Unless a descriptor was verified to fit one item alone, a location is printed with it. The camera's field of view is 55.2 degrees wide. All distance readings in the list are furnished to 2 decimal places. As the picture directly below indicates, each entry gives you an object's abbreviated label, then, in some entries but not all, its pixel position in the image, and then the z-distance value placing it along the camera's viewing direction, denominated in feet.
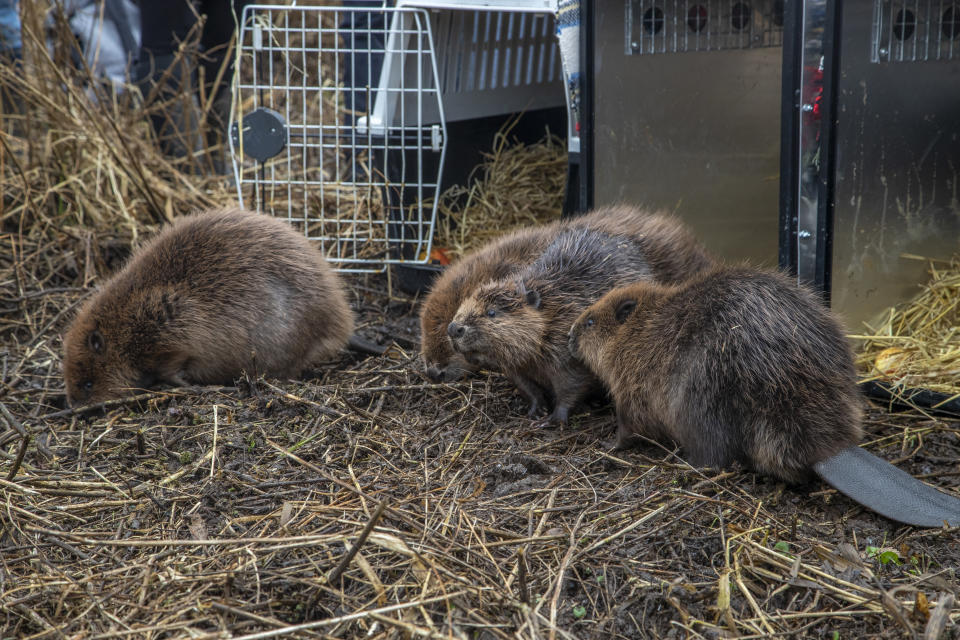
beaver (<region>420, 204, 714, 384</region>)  11.97
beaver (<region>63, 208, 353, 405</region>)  12.13
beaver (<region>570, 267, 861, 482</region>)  8.83
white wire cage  14.79
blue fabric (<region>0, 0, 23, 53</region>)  21.30
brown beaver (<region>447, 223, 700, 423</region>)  11.19
